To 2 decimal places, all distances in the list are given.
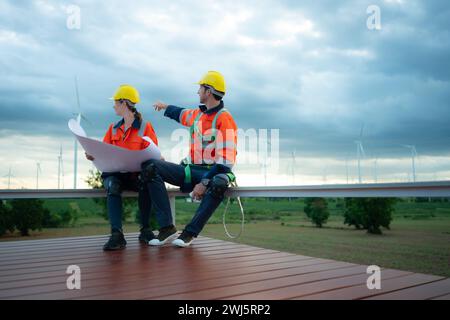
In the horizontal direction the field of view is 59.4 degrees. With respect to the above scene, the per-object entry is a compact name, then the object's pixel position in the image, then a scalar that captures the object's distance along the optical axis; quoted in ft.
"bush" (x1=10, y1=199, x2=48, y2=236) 130.41
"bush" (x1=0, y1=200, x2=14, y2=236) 124.48
